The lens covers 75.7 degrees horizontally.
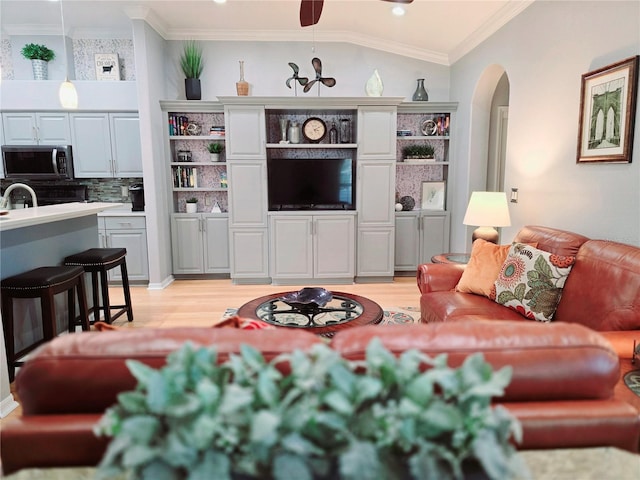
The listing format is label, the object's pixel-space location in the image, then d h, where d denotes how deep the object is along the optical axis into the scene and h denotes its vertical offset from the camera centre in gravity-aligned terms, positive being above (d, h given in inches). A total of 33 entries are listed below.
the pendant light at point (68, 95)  123.2 +29.3
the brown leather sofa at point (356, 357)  36.2 -16.9
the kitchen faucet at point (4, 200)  115.2 -1.9
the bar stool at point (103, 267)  135.8 -24.9
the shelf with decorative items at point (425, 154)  206.1 +19.0
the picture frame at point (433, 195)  217.2 -2.6
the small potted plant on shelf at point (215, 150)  205.6 +20.9
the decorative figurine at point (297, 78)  177.1 +49.1
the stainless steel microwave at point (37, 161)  193.9 +15.2
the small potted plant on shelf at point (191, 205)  209.5 -6.6
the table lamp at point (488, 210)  133.2 -6.7
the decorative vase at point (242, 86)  197.8 +50.5
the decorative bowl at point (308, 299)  107.3 -28.5
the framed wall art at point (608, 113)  92.8 +18.4
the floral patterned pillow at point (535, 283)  94.6 -22.0
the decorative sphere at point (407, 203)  216.1 -6.6
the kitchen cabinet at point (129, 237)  194.1 -20.9
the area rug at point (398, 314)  150.3 -47.2
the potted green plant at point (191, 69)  199.3 +59.7
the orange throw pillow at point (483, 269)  111.2 -21.8
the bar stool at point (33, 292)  104.0 -25.3
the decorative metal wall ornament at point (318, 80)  172.9 +46.4
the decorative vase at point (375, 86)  195.3 +49.4
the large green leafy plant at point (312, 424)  28.2 -16.6
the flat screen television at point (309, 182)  200.4 +4.2
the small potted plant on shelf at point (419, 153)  211.0 +19.0
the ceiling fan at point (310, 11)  117.4 +52.5
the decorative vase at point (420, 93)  205.2 +48.1
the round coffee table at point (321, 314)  96.7 -31.1
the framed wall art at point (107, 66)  200.1 +61.3
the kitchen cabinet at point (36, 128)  194.5 +30.8
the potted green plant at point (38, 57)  193.0 +64.1
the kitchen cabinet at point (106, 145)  195.3 +22.8
